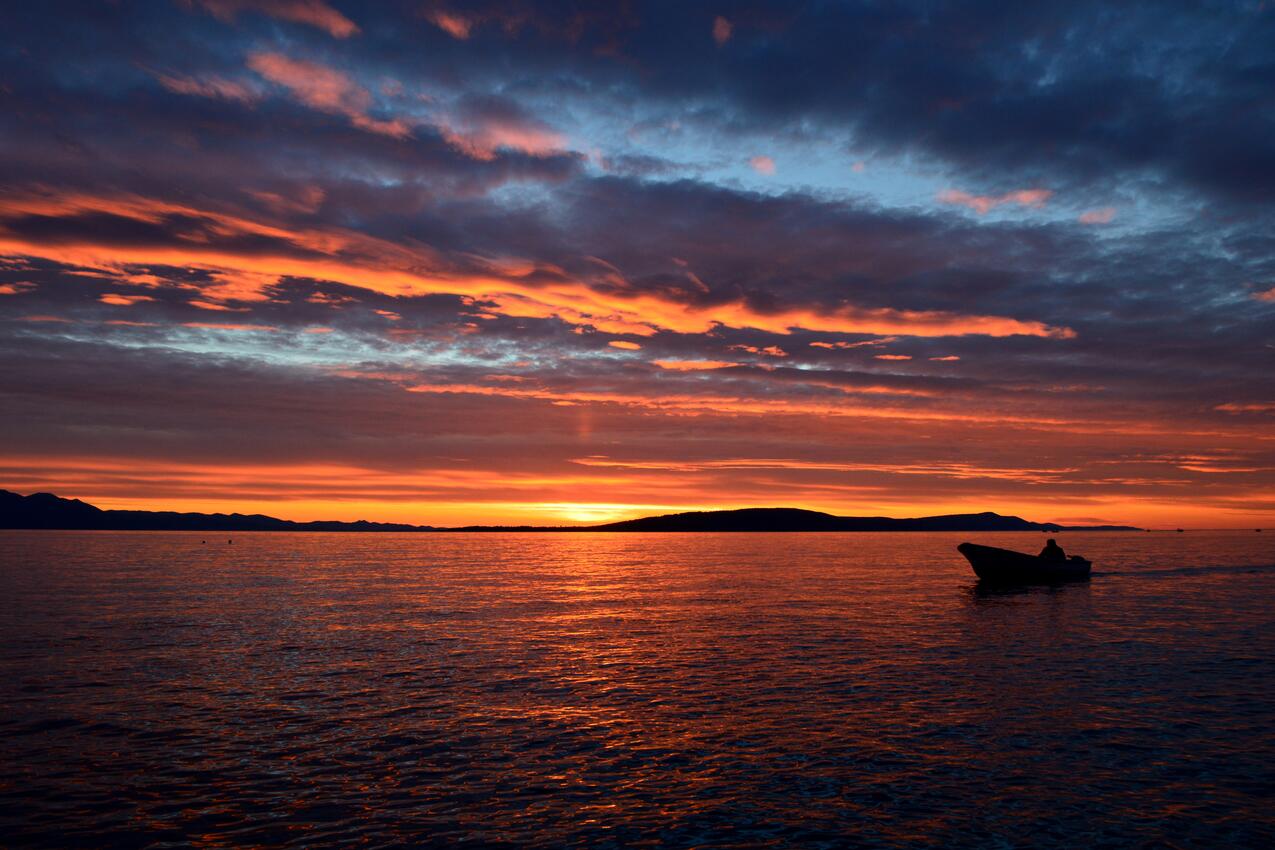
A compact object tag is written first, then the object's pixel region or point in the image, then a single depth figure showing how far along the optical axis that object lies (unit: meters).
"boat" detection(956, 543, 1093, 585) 78.81
